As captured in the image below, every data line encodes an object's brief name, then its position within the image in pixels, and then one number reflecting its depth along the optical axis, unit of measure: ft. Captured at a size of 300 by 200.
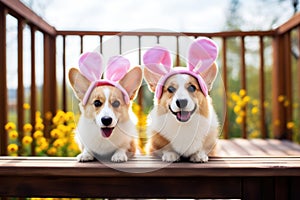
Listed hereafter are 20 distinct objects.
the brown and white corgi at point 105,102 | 4.15
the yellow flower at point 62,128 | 6.88
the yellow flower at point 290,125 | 8.90
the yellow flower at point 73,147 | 7.17
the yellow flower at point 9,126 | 5.81
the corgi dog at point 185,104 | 4.02
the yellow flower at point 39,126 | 6.69
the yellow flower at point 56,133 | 6.94
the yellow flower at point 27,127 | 6.55
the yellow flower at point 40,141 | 6.66
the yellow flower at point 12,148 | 5.86
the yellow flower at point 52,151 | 6.93
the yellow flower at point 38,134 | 6.49
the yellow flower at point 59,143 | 6.53
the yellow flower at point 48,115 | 8.13
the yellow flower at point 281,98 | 9.16
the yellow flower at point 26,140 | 6.34
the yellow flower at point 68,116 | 6.87
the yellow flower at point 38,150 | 7.19
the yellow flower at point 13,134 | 6.14
